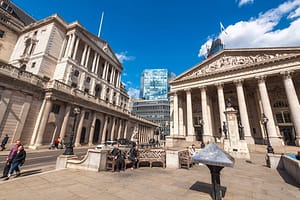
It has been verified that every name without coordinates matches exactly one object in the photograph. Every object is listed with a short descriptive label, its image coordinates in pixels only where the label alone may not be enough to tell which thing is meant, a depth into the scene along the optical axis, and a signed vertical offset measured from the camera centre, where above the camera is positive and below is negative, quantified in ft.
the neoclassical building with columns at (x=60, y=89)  55.31 +22.03
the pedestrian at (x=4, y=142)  48.11 -3.77
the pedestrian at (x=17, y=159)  20.47 -4.07
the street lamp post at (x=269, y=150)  39.38 -1.32
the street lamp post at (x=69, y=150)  28.28 -3.12
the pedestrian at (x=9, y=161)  20.31 -4.33
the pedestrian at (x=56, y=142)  61.42 -3.62
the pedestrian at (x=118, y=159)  25.21 -3.92
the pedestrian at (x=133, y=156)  27.55 -3.62
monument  45.70 +0.88
